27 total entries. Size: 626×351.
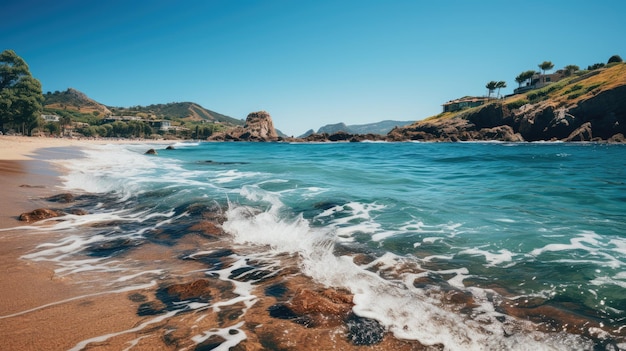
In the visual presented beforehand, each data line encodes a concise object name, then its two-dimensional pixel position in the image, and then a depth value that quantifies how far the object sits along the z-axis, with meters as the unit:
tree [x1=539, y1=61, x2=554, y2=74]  104.69
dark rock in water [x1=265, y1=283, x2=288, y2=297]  4.30
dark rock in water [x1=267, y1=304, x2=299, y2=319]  3.64
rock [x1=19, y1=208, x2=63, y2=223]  7.72
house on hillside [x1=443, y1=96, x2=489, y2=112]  114.88
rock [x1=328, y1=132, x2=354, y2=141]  103.57
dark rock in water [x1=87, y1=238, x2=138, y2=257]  5.96
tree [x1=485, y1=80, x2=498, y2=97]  116.50
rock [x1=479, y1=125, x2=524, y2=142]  68.38
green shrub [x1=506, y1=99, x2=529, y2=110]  84.85
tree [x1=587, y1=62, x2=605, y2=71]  98.27
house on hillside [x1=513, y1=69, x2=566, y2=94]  106.81
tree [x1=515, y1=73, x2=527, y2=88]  112.03
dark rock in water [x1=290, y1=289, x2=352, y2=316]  3.71
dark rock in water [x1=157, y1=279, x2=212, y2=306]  4.11
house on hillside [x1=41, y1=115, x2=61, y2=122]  124.56
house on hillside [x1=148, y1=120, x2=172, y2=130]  150.06
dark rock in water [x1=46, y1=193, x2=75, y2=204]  10.20
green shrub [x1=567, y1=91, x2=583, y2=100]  67.11
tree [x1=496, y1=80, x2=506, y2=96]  114.69
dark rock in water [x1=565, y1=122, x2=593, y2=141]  57.16
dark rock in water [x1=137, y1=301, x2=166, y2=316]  3.71
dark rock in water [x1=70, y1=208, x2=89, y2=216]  8.72
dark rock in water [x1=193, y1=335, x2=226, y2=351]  3.06
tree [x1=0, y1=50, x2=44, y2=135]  48.69
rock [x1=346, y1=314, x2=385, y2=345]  3.23
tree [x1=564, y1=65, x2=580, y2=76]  106.18
